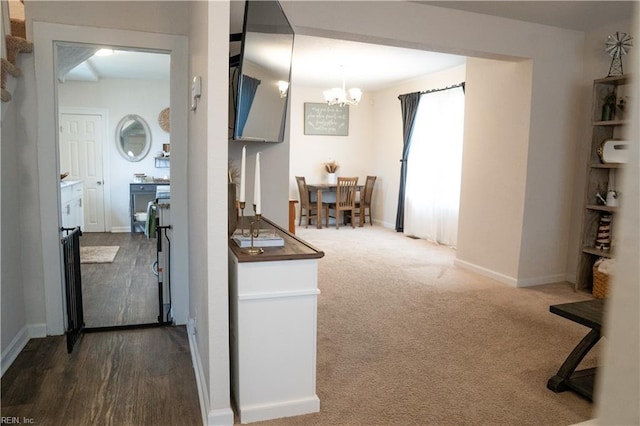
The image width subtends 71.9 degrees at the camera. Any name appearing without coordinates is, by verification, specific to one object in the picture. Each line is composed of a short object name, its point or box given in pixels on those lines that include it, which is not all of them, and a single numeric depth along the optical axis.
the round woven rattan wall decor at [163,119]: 7.12
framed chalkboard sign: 7.99
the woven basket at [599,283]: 3.79
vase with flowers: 8.04
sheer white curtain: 6.10
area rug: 5.02
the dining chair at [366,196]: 7.96
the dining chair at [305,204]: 7.65
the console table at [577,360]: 2.27
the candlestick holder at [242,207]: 2.09
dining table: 7.58
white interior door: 6.77
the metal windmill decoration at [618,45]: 3.72
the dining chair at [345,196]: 7.54
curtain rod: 5.93
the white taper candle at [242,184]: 2.02
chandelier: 6.36
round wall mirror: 7.00
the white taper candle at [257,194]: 2.02
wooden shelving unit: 3.89
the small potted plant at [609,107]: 3.88
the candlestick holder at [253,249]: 1.99
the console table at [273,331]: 1.95
